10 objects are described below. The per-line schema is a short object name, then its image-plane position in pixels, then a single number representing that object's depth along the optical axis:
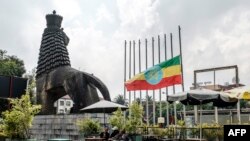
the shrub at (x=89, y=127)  16.16
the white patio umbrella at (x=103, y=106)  15.73
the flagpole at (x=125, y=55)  27.62
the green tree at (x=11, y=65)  42.62
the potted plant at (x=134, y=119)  14.59
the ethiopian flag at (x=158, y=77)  18.98
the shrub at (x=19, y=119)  13.20
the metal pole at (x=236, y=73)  19.83
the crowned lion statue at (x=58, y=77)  21.28
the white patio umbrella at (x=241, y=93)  12.95
